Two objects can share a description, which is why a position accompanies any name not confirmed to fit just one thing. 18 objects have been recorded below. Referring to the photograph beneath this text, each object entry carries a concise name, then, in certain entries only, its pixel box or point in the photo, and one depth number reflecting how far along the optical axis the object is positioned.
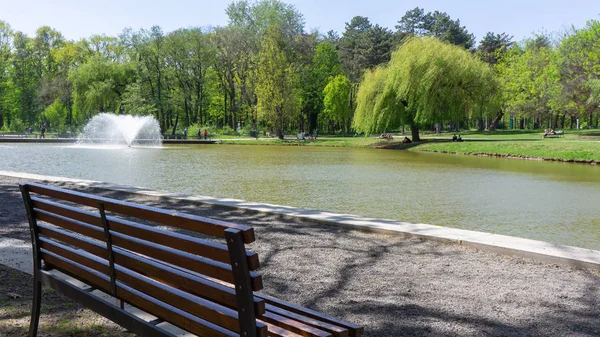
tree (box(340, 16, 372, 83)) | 66.56
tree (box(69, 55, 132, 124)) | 60.09
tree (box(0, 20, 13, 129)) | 70.50
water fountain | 47.06
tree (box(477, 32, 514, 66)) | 71.76
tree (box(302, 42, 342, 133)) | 65.00
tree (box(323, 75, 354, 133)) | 59.94
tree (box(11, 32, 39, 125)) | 72.12
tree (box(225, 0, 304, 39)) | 63.84
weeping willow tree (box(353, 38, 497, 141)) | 37.78
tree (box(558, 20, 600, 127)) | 44.36
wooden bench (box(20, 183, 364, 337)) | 2.20
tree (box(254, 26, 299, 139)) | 52.22
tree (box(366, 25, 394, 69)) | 65.38
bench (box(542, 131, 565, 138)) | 43.56
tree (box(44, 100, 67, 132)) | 73.50
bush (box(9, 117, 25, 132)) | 69.88
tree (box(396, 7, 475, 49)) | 71.31
